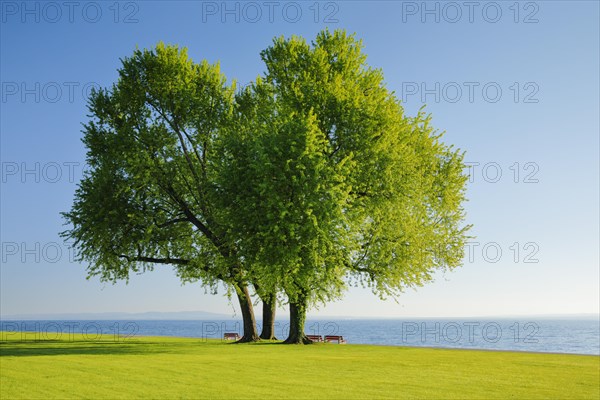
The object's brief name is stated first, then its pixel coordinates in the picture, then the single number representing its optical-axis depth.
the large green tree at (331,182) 30.03
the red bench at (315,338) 42.38
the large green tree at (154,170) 36.81
